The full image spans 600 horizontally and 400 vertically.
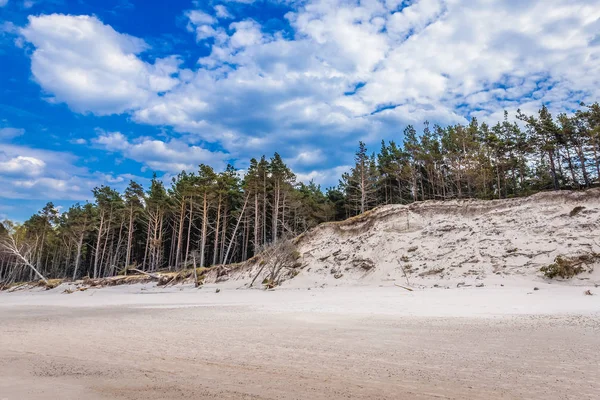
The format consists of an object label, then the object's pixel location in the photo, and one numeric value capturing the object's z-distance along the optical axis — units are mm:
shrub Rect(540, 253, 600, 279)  14875
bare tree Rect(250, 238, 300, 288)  22359
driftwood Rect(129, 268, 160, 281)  31306
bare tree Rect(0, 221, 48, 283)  44206
